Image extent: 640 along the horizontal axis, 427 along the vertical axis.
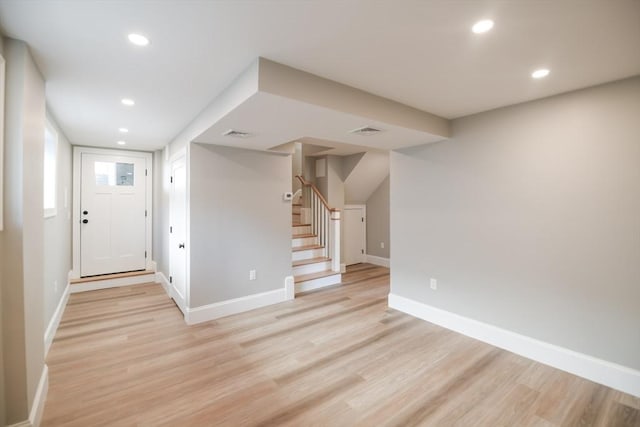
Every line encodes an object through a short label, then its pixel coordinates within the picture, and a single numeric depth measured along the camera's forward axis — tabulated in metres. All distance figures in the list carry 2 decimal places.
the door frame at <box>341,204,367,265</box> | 6.88
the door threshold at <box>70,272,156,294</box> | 4.62
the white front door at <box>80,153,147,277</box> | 4.88
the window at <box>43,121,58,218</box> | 3.08
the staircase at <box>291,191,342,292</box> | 4.71
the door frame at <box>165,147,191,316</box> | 3.42
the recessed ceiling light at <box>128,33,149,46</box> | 1.67
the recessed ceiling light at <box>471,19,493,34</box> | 1.54
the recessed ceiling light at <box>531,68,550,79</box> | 2.06
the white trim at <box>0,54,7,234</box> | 1.58
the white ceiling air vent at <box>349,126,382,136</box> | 2.83
